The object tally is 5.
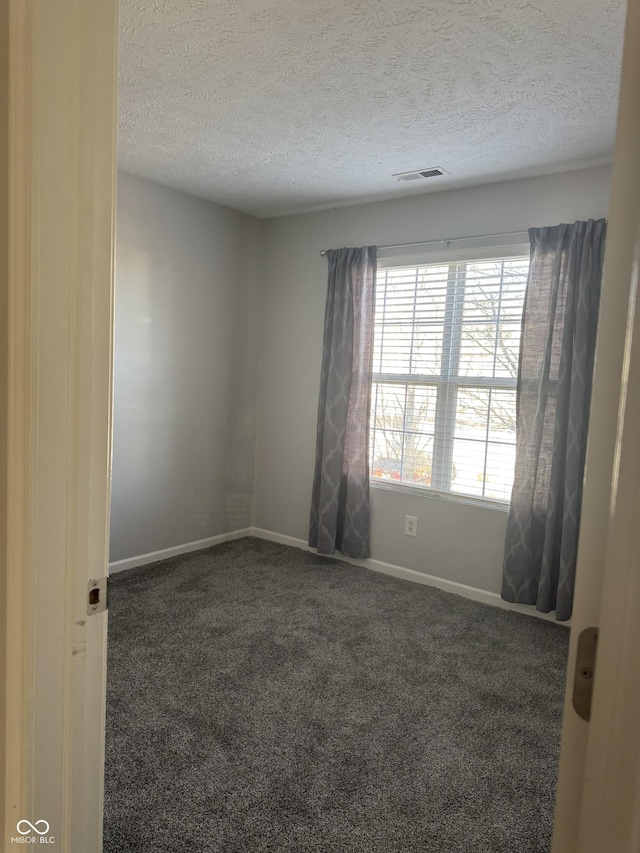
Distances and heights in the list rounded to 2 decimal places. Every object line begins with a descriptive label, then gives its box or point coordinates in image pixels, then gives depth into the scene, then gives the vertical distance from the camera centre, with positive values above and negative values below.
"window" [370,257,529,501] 3.36 +0.06
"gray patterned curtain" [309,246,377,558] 3.82 -0.17
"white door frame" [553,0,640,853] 0.43 -0.11
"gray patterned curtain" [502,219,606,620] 2.96 -0.12
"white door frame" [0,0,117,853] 0.79 -0.03
